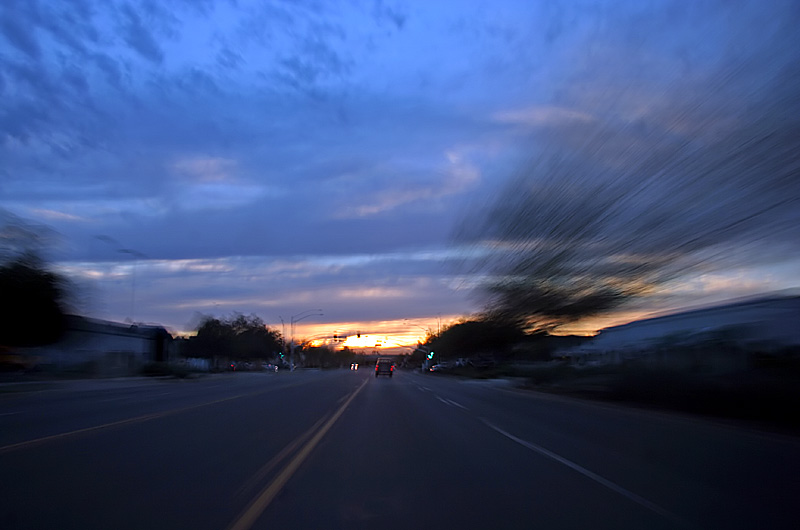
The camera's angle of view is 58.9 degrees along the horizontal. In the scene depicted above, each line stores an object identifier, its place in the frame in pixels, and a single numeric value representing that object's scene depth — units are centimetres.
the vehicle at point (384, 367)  7606
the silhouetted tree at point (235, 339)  10731
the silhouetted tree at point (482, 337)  4554
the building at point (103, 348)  5619
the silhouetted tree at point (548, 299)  3144
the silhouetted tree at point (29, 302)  4156
